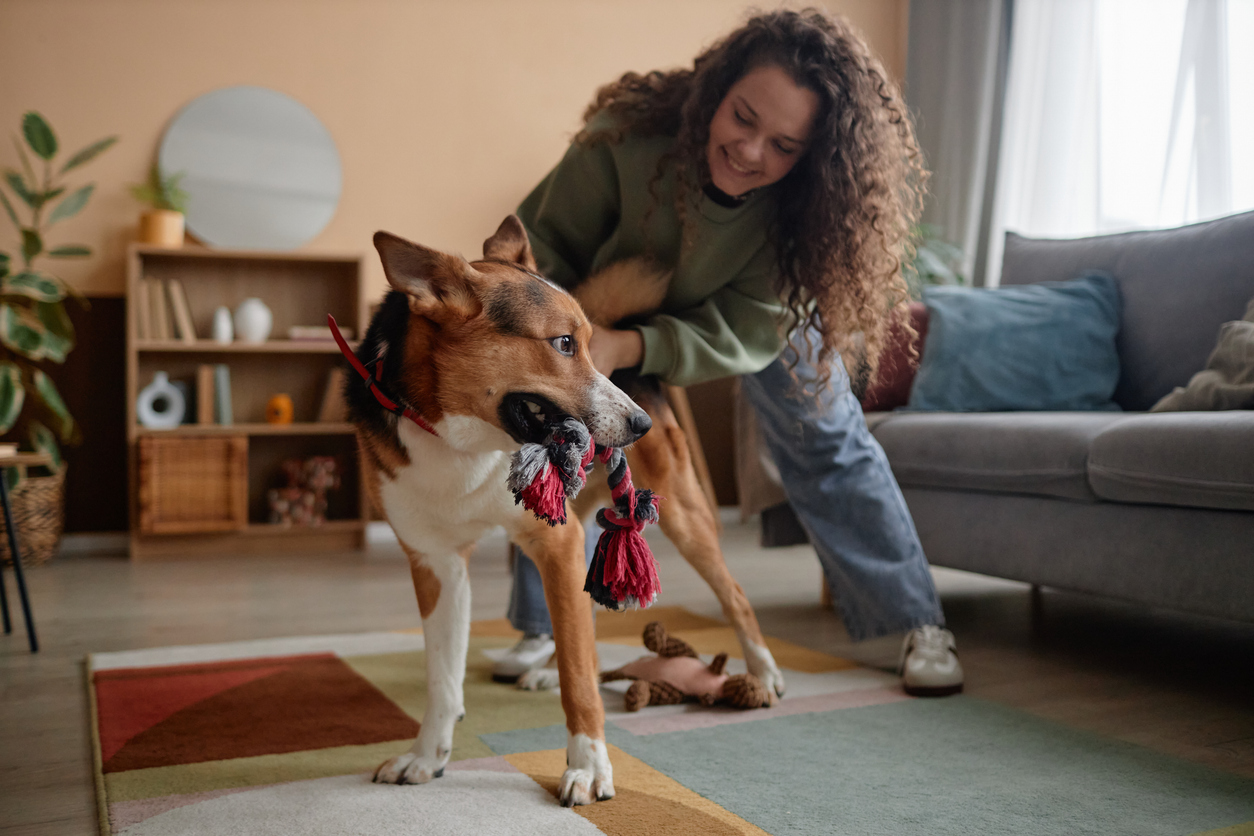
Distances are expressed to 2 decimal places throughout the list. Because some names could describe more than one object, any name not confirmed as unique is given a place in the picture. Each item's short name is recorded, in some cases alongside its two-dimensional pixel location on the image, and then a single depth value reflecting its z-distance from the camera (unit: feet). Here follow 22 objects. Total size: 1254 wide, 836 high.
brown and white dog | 3.92
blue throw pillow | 8.39
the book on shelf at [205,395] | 12.55
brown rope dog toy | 5.57
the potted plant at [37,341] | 10.96
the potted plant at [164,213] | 12.29
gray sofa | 5.49
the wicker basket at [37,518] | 11.05
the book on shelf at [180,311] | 12.38
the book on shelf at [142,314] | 12.24
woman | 5.37
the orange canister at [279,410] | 13.00
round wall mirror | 13.07
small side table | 6.96
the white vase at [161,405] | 12.23
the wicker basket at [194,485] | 11.83
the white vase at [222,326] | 12.64
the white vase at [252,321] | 12.76
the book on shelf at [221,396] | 12.64
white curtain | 11.00
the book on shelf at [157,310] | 12.32
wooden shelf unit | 12.37
